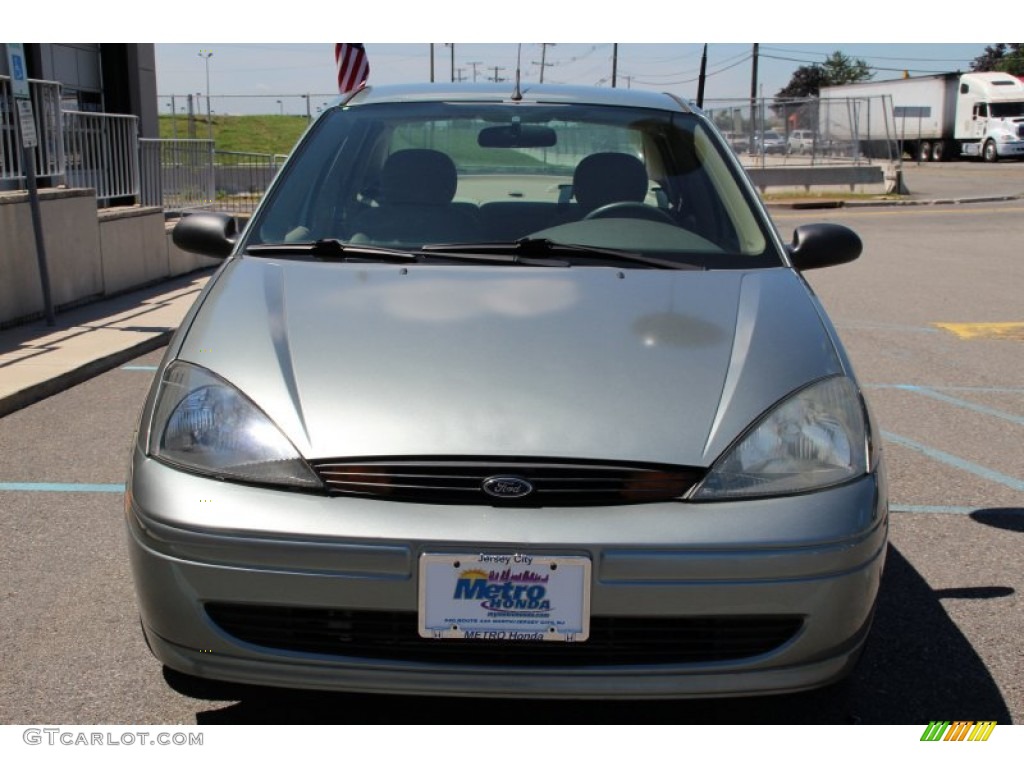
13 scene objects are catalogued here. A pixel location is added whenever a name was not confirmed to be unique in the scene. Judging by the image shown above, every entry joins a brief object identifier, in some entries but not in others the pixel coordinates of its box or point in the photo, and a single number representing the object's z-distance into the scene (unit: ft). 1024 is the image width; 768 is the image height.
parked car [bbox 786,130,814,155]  103.50
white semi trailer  149.18
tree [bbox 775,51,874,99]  382.32
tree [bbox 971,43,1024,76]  300.81
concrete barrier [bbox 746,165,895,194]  99.19
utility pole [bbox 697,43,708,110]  105.29
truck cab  148.66
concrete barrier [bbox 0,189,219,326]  29.01
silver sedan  7.99
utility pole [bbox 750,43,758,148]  188.05
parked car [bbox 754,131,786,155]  101.19
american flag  40.73
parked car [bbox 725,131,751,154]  101.76
